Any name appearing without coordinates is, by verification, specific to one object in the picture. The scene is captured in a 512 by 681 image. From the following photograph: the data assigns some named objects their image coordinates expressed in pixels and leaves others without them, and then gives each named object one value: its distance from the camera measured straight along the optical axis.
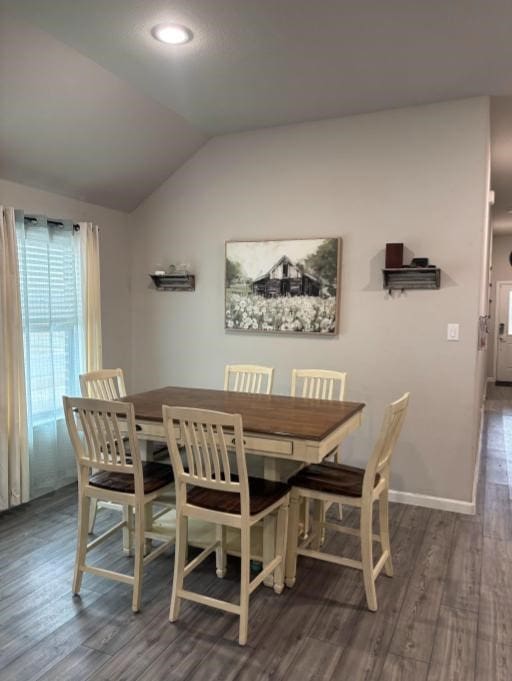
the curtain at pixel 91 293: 3.98
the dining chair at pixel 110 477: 2.29
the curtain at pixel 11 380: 3.27
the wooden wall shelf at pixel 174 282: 4.37
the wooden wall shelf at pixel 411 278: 3.44
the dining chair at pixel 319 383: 3.27
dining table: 2.27
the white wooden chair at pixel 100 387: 3.05
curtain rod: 3.50
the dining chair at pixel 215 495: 2.09
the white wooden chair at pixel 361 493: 2.30
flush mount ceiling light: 2.48
